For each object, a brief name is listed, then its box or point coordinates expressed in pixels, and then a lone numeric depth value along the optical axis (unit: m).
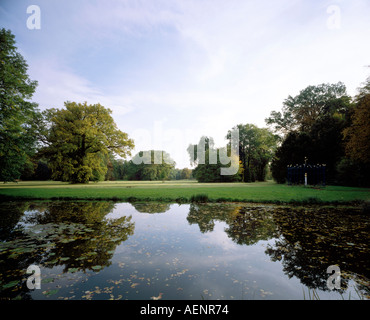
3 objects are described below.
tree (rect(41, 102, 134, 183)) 27.22
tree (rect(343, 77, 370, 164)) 15.54
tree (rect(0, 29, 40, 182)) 14.66
